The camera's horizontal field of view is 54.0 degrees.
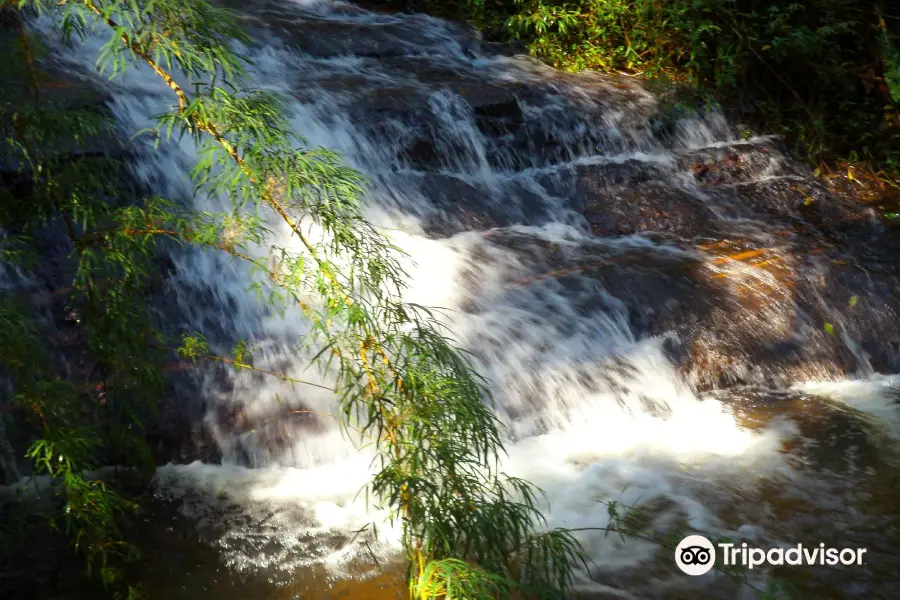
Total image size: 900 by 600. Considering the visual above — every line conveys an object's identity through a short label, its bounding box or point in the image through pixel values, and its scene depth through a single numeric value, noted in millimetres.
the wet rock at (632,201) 6410
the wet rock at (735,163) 7145
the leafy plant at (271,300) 2473
